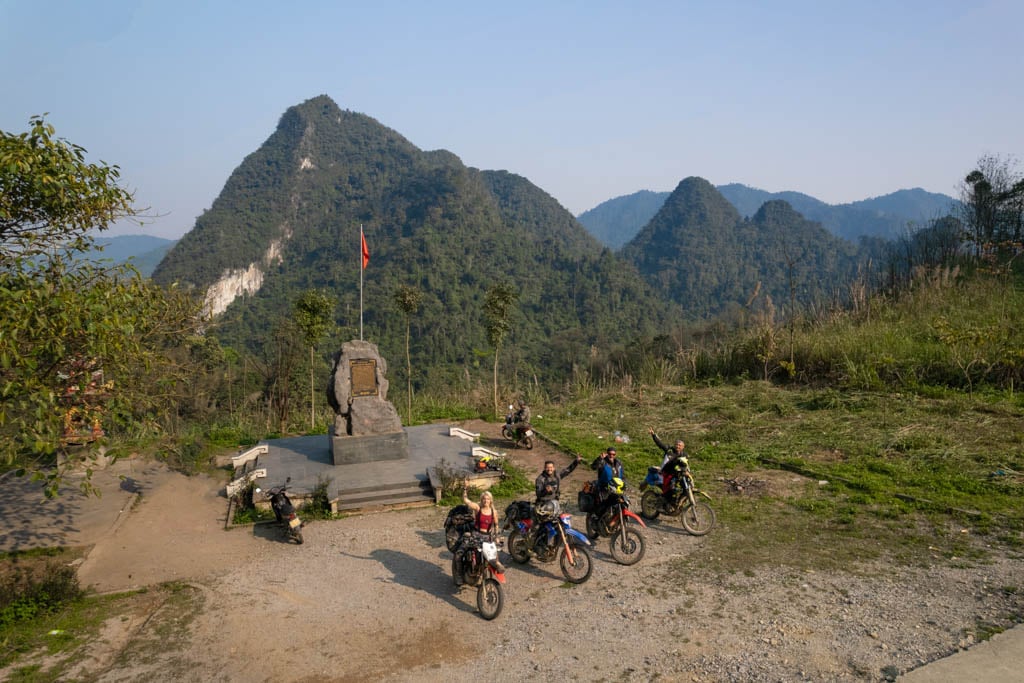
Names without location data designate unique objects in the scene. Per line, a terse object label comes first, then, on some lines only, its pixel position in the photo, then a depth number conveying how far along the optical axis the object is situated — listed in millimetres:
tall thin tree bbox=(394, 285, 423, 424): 17844
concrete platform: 11250
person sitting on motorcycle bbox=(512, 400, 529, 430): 14789
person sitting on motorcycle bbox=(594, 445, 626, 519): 8836
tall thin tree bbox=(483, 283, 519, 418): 18016
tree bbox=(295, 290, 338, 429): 17062
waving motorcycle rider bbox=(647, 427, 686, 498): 9320
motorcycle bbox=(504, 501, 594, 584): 7988
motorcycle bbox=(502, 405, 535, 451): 14750
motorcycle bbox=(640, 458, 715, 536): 9273
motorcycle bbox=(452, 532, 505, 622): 7277
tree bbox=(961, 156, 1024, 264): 24297
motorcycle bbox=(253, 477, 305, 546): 9617
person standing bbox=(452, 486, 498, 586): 7906
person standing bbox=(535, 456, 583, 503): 8656
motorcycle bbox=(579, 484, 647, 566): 8430
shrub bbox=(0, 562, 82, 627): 7395
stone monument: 12891
